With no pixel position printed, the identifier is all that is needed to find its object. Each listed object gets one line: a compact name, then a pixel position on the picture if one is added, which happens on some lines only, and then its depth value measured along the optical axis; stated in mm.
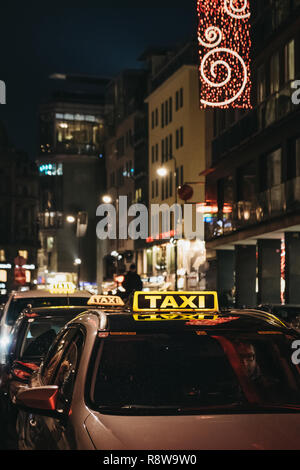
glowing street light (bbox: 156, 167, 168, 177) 54969
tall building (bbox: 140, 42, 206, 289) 65438
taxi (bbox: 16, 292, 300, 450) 4762
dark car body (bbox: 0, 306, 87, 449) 8852
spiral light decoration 37094
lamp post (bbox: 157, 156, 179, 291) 54969
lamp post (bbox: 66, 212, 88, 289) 53000
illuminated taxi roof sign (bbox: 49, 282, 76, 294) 14516
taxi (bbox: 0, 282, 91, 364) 14102
